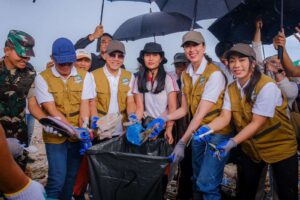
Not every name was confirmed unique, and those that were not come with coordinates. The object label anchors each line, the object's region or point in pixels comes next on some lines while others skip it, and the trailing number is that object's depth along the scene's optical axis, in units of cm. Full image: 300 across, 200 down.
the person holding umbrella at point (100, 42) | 443
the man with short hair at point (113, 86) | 333
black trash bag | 223
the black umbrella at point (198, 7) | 431
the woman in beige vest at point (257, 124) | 256
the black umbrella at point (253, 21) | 378
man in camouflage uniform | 291
